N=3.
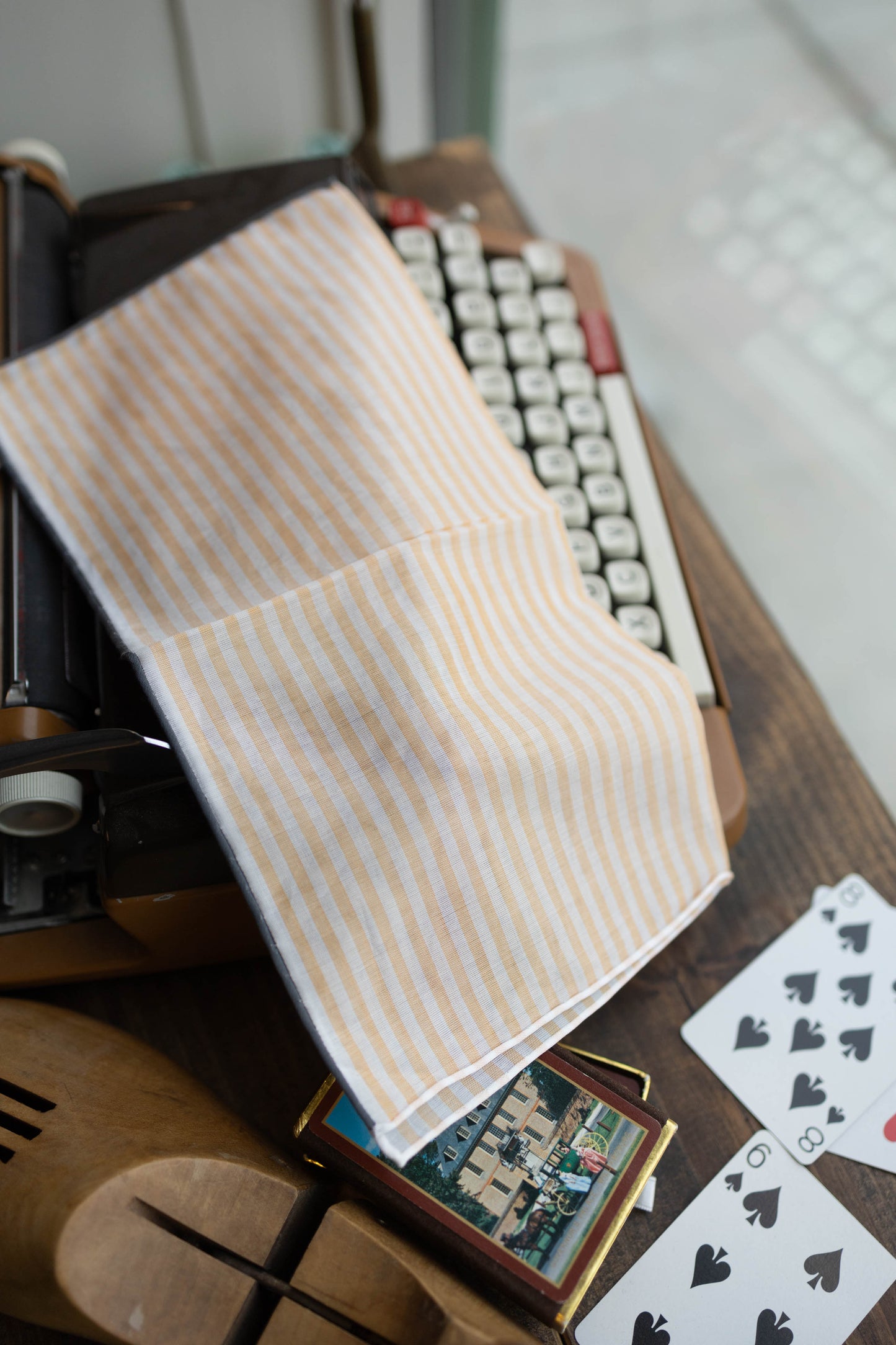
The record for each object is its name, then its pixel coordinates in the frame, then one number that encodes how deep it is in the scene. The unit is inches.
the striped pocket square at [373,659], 25.6
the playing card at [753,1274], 27.8
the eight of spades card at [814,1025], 31.0
